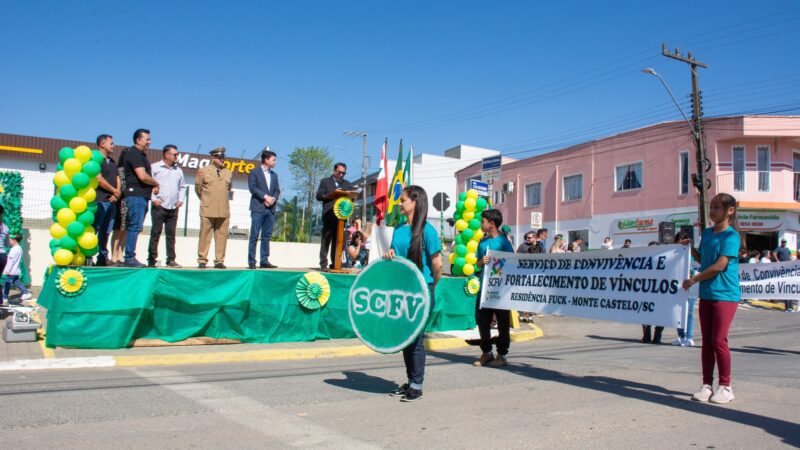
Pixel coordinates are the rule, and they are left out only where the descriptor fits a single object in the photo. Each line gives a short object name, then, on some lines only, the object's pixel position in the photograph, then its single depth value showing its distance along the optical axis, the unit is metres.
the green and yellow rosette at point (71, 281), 7.88
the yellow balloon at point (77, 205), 8.12
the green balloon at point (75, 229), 8.03
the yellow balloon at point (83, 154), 8.21
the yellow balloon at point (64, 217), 8.02
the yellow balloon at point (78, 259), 8.19
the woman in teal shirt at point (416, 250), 5.55
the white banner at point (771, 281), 10.08
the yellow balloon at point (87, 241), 8.11
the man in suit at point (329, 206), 10.65
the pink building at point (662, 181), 30.06
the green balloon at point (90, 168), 8.20
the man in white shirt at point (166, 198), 9.53
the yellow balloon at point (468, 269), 13.19
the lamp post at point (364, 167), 57.24
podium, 10.35
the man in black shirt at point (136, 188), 9.12
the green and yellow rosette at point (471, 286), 11.94
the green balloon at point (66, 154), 8.21
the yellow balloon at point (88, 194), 8.23
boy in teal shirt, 7.61
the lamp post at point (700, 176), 26.59
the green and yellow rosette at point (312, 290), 9.72
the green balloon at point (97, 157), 8.34
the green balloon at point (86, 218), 8.16
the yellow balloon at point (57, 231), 7.98
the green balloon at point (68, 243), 8.02
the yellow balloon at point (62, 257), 7.89
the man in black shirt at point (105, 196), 9.05
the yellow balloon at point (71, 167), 8.12
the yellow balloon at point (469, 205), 14.03
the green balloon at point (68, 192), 8.12
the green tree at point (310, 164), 71.75
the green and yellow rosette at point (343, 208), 10.41
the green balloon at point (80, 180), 8.12
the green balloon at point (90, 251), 8.26
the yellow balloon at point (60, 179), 8.14
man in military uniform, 9.90
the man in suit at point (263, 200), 10.22
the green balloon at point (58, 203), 8.17
